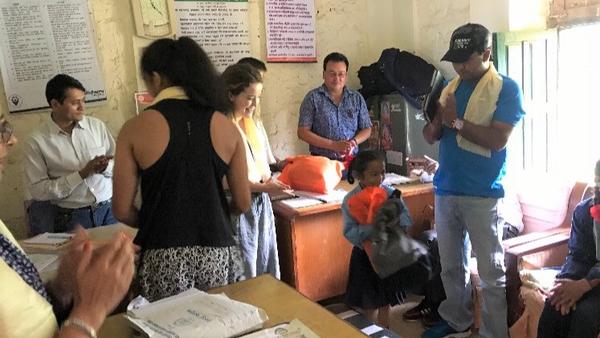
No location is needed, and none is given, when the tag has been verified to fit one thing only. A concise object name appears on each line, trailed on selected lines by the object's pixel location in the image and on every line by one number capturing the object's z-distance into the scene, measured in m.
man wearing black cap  2.40
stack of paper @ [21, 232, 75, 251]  2.17
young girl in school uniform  2.38
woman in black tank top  1.69
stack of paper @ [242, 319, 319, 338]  1.21
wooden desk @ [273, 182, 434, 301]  2.98
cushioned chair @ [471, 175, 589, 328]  2.51
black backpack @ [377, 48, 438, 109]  3.64
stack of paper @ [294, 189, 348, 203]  2.98
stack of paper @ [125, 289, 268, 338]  1.19
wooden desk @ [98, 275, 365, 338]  1.26
